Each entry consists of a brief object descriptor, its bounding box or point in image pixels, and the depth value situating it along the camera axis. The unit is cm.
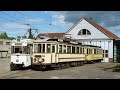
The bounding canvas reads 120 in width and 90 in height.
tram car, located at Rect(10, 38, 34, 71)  1366
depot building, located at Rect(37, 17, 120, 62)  2626
